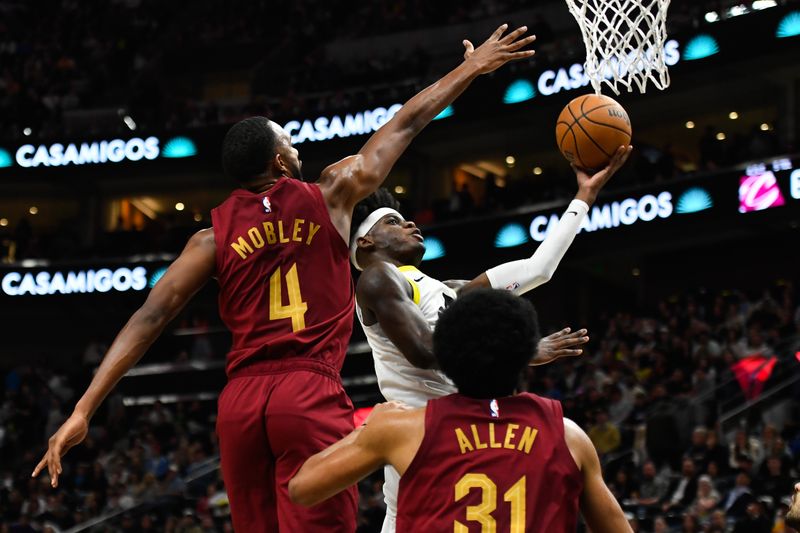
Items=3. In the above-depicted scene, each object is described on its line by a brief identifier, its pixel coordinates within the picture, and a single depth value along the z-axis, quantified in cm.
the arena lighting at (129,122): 2606
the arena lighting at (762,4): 1875
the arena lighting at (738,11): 1900
